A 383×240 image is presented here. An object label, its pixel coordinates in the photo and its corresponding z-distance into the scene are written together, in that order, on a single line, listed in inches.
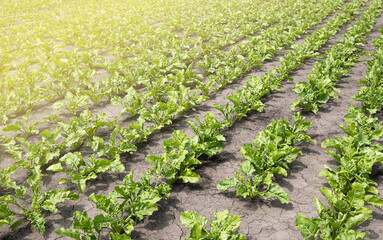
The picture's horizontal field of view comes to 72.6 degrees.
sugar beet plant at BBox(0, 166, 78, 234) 123.0
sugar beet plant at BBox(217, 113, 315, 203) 135.2
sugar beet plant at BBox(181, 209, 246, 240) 107.4
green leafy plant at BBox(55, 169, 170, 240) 111.4
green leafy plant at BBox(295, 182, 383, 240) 108.9
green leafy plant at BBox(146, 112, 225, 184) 144.6
